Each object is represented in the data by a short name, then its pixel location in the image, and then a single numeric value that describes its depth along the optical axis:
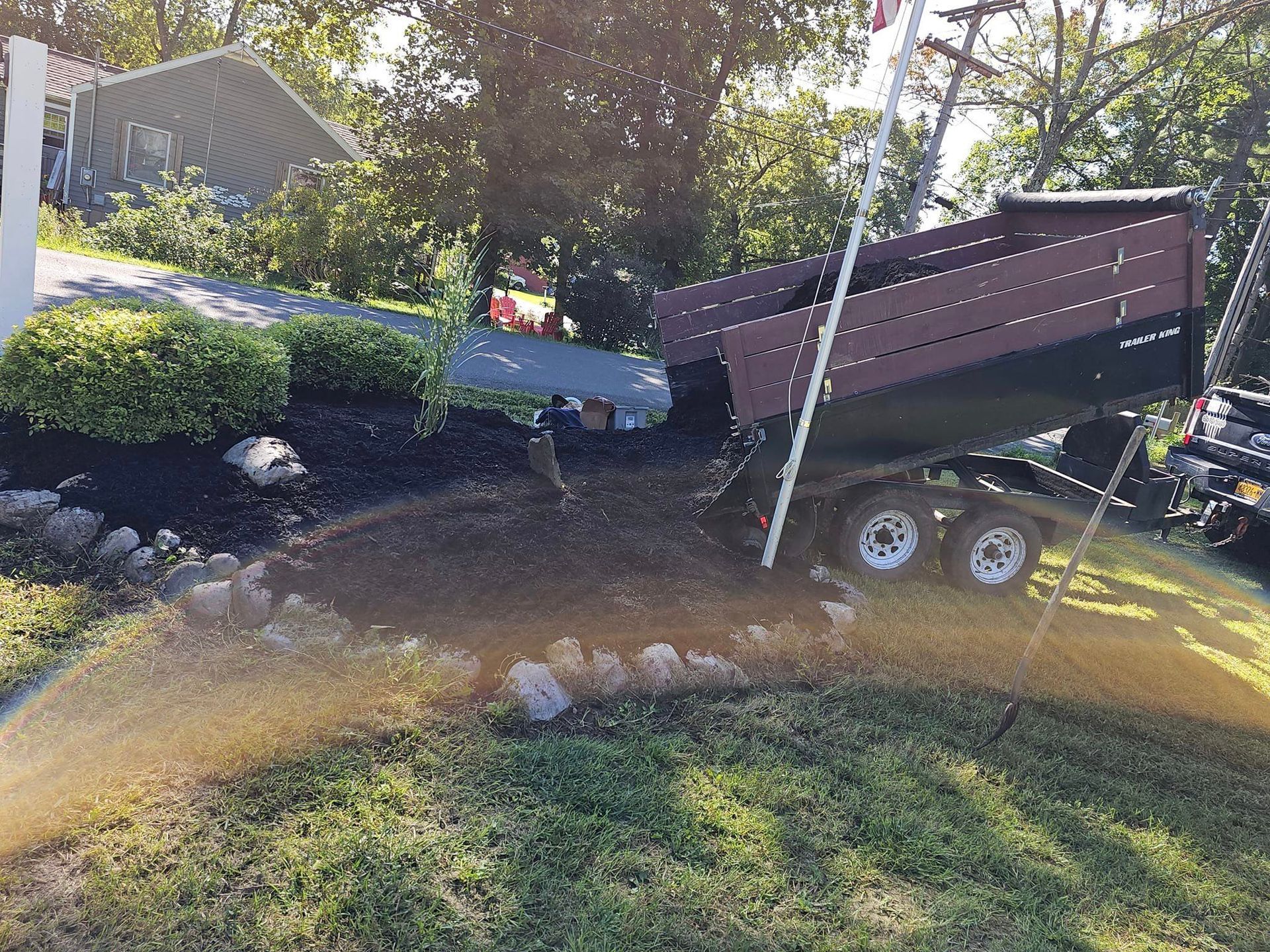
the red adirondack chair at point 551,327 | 19.53
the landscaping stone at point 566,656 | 3.72
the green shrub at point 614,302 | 19.14
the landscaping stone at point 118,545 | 3.98
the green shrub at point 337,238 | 17.00
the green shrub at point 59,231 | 14.50
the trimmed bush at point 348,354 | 5.91
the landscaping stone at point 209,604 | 3.63
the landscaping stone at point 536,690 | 3.49
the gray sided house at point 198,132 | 21.97
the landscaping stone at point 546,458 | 5.14
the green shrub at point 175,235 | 16.17
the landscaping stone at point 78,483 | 4.29
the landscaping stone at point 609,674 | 3.75
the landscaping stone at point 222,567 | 3.84
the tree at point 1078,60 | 20.48
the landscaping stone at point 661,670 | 3.85
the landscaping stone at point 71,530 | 4.02
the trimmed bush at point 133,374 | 4.40
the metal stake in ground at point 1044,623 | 3.78
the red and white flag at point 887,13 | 4.21
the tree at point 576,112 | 17.28
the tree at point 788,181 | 23.38
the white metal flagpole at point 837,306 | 4.13
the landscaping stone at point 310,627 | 3.54
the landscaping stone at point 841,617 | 4.73
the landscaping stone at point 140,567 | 3.87
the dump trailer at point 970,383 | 4.97
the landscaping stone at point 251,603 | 3.64
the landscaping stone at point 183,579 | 3.78
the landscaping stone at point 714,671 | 3.98
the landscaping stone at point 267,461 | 4.56
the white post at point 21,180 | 4.64
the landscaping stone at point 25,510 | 4.12
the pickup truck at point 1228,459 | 7.38
